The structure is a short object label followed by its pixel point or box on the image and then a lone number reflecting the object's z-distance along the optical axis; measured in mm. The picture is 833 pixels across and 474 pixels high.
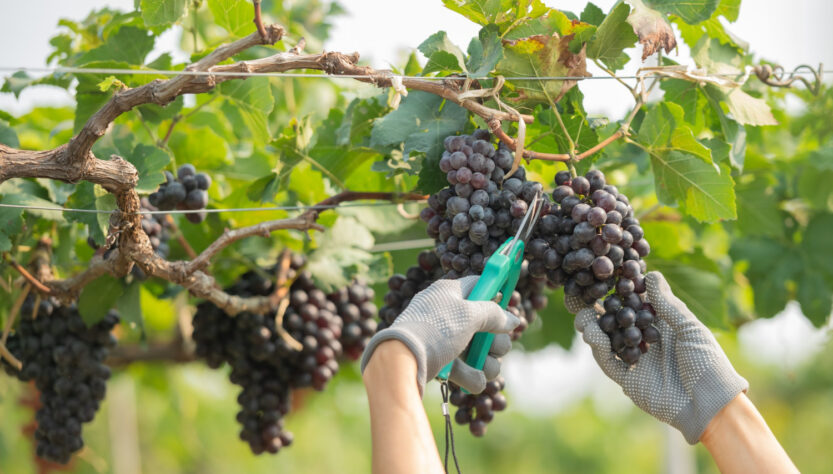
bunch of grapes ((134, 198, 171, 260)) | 2317
